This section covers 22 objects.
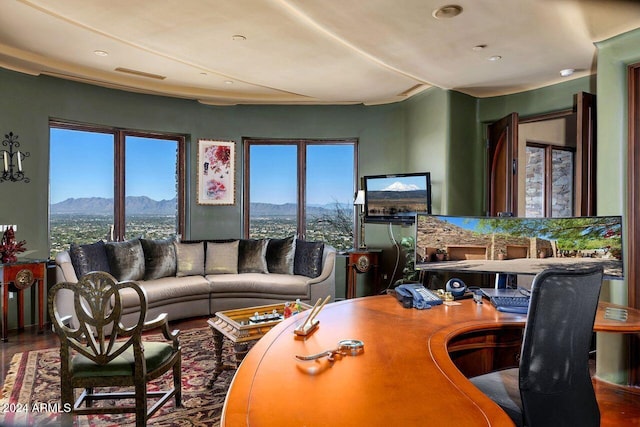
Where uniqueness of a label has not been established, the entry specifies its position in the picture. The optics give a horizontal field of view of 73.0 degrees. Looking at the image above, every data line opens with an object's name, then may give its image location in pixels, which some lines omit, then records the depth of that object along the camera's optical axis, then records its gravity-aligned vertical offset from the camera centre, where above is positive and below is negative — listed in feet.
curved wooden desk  3.79 -1.82
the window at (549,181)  19.95 +1.35
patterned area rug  8.41 -4.13
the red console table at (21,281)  13.19 -2.33
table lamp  18.85 -0.03
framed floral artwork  19.48 +1.63
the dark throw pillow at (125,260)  15.33 -1.89
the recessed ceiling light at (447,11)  9.37 +4.39
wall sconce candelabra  14.71 +1.61
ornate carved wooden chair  7.19 -2.49
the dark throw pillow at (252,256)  18.19 -2.04
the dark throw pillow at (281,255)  18.20 -2.00
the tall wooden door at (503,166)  14.79 +1.61
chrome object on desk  5.23 -1.79
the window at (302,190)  20.63 +0.89
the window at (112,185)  16.65 +0.94
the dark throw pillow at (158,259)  16.48 -1.99
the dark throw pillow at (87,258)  14.08 -1.70
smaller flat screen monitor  17.04 +0.52
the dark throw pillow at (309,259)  17.62 -2.09
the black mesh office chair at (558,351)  5.00 -1.71
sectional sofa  14.55 -2.46
